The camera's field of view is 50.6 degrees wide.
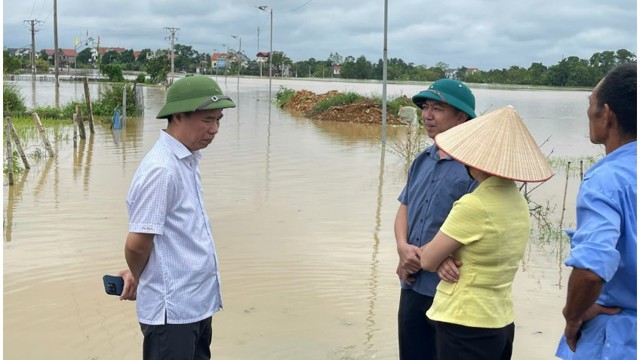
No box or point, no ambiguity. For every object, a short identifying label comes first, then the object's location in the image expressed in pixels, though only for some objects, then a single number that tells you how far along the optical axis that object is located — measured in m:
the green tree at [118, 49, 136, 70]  111.88
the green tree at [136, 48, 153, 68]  105.68
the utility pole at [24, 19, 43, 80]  67.15
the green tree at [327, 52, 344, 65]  117.06
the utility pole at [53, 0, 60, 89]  46.88
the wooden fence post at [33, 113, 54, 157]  13.51
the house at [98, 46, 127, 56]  122.06
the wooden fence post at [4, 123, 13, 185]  9.95
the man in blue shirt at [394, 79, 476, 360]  2.94
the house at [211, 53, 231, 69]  123.75
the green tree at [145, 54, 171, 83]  69.88
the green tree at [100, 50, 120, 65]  112.38
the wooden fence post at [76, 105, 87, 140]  16.70
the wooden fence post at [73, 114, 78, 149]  15.77
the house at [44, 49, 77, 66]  118.12
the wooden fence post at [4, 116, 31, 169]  10.82
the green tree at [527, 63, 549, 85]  79.62
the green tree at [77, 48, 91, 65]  118.44
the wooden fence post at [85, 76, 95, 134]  18.74
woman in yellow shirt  2.40
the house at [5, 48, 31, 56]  125.72
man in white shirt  2.52
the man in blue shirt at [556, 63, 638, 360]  1.92
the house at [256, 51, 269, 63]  109.82
